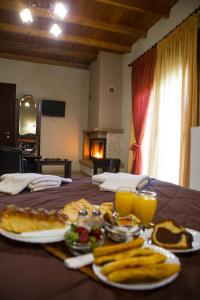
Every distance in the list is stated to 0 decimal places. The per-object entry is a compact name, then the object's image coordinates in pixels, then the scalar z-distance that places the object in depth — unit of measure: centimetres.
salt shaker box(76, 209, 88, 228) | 57
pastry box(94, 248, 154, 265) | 45
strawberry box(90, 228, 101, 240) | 54
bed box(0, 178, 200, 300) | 41
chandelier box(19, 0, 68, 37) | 277
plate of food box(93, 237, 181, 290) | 41
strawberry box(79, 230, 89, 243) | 51
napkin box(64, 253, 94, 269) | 47
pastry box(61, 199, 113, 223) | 76
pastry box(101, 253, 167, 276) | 43
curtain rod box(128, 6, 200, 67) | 286
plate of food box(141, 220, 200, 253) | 56
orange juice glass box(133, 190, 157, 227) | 72
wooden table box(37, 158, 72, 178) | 399
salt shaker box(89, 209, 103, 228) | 58
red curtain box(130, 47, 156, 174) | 393
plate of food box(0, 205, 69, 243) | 57
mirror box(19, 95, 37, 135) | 535
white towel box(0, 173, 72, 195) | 119
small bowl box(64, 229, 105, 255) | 51
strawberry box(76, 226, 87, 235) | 52
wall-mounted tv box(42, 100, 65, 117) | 551
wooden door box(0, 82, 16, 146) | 506
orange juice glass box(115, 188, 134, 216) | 76
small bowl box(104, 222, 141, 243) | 58
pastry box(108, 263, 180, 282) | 41
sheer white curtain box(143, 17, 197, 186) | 292
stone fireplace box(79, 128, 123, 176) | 488
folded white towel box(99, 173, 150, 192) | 131
